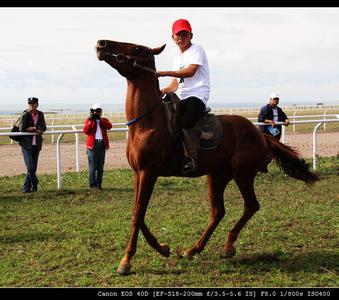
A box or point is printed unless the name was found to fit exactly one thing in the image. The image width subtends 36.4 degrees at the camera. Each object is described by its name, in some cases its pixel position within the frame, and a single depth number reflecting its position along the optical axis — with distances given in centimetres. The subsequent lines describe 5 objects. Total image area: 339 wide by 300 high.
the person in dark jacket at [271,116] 1304
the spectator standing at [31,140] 1173
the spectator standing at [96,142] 1209
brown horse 600
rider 624
